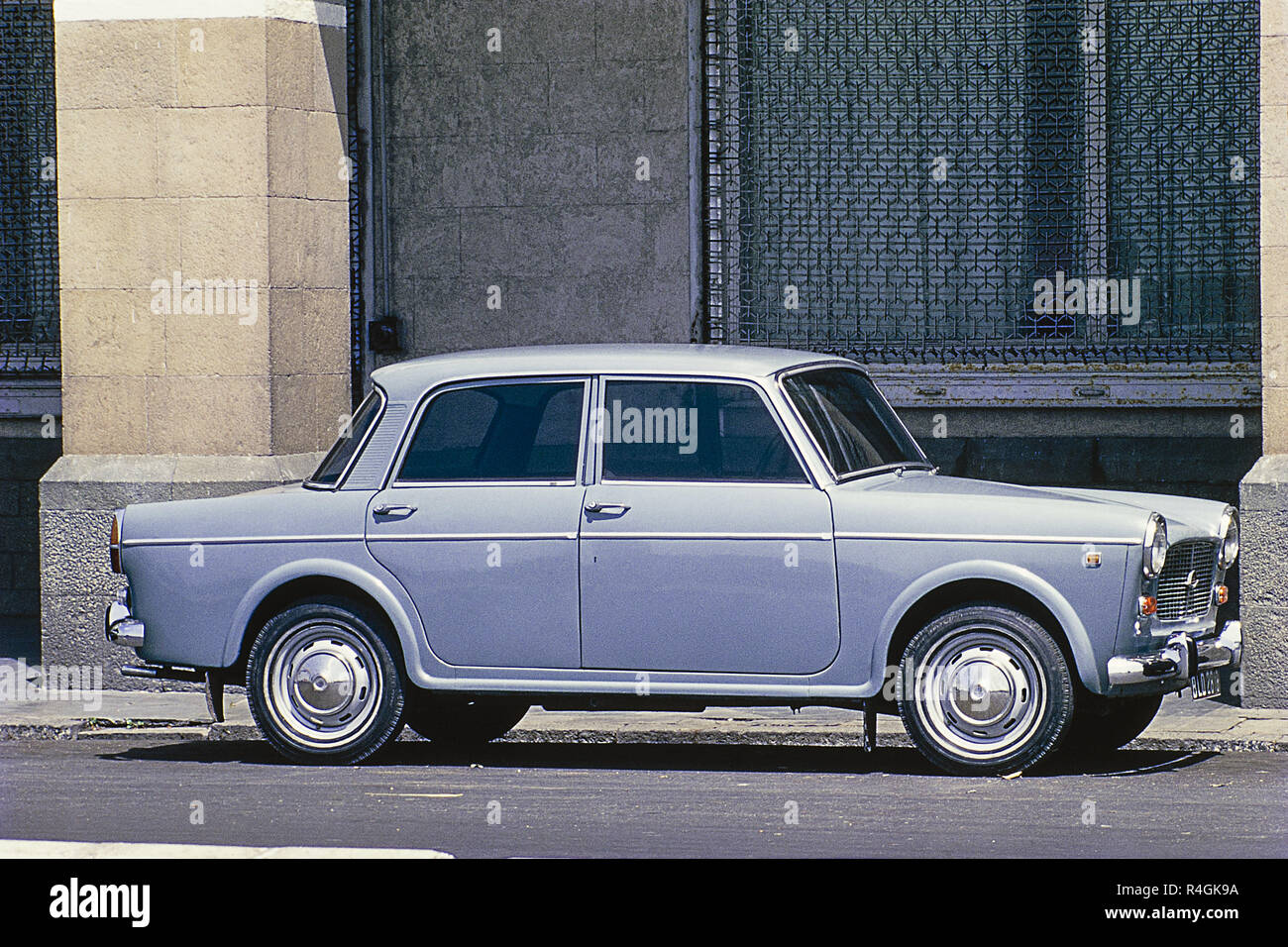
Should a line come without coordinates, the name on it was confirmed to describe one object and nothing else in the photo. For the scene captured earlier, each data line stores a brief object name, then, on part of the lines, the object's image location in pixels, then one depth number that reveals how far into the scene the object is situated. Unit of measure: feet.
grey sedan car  50.69
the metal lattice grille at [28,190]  90.00
